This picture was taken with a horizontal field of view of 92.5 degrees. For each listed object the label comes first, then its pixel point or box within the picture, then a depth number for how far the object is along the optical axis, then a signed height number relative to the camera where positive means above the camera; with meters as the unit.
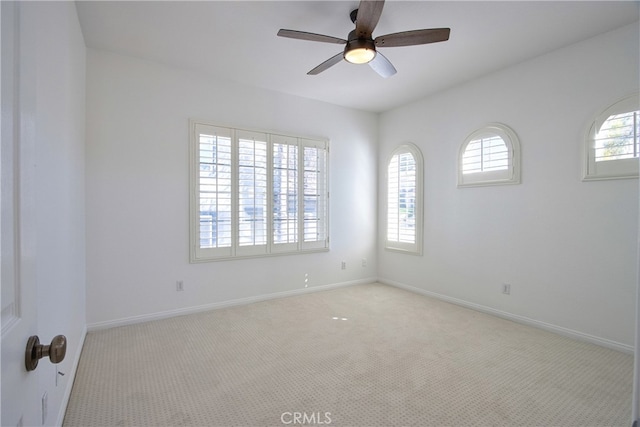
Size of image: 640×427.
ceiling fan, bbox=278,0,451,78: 2.12 +1.32
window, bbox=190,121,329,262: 3.69 +0.23
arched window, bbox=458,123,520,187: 3.46 +0.65
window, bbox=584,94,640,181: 2.65 +0.63
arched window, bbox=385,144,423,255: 4.54 +0.17
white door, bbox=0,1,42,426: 0.56 -0.02
